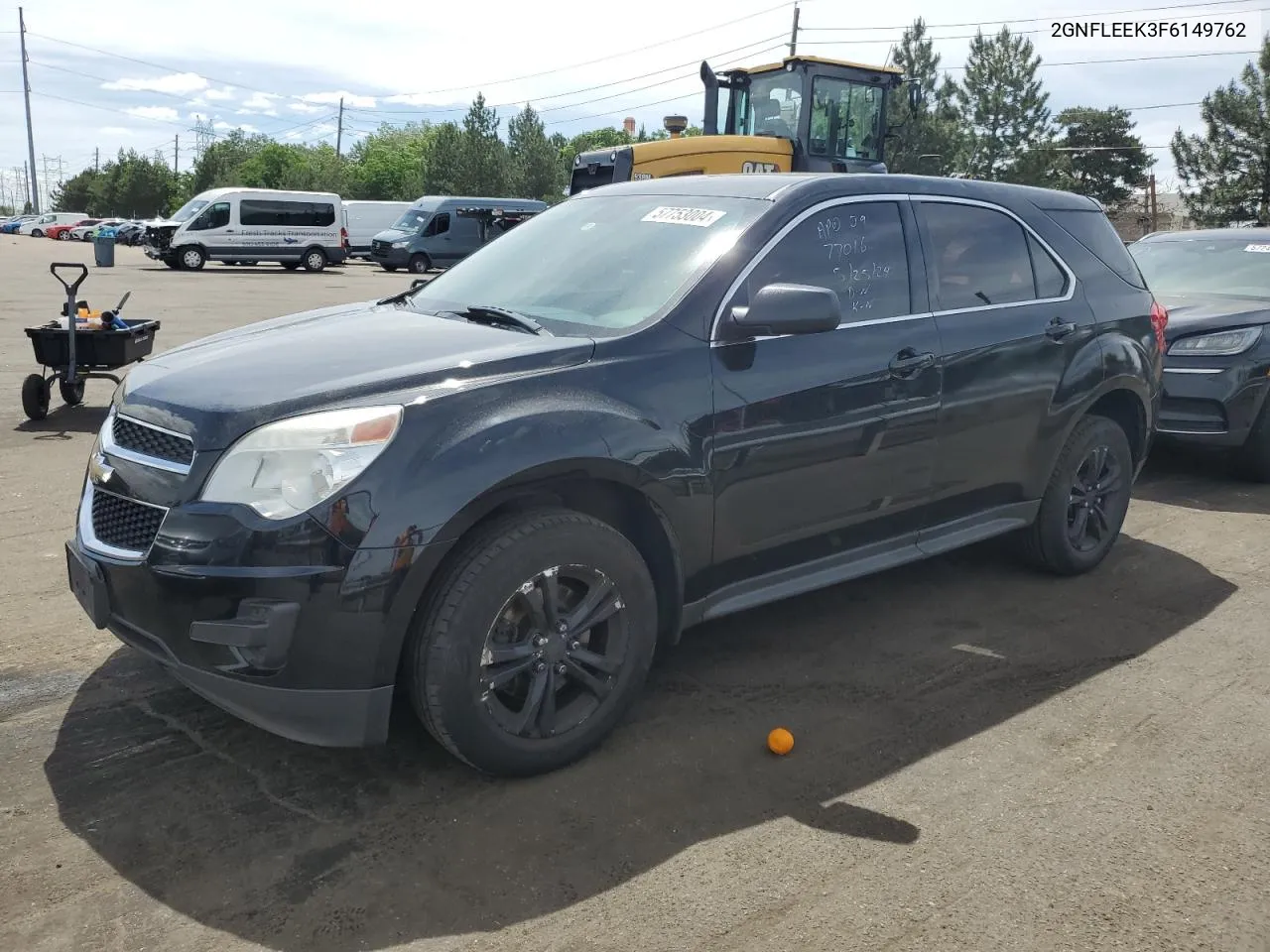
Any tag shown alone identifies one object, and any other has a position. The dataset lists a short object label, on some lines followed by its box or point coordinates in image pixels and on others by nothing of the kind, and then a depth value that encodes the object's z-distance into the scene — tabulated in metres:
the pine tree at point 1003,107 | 70.56
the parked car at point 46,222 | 75.06
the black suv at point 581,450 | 2.93
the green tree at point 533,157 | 58.50
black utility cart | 8.20
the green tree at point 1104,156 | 73.69
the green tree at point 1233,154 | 36.22
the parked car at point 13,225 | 83.94
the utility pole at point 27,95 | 88.12
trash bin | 30.17
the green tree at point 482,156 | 55.62
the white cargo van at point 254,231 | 31.75
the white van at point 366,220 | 40.28
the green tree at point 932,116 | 66.62
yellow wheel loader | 13.02
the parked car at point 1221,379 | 7.16
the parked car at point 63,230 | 68.00
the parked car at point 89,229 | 61.96
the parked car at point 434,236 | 34.06
